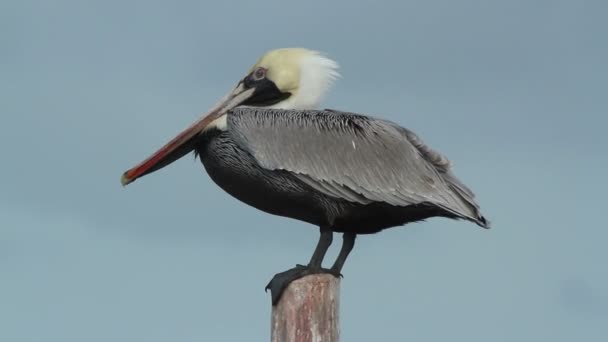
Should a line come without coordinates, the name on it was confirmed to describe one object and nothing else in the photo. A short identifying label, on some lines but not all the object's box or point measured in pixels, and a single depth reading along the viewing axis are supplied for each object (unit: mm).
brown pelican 17109
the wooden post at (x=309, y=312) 14953
